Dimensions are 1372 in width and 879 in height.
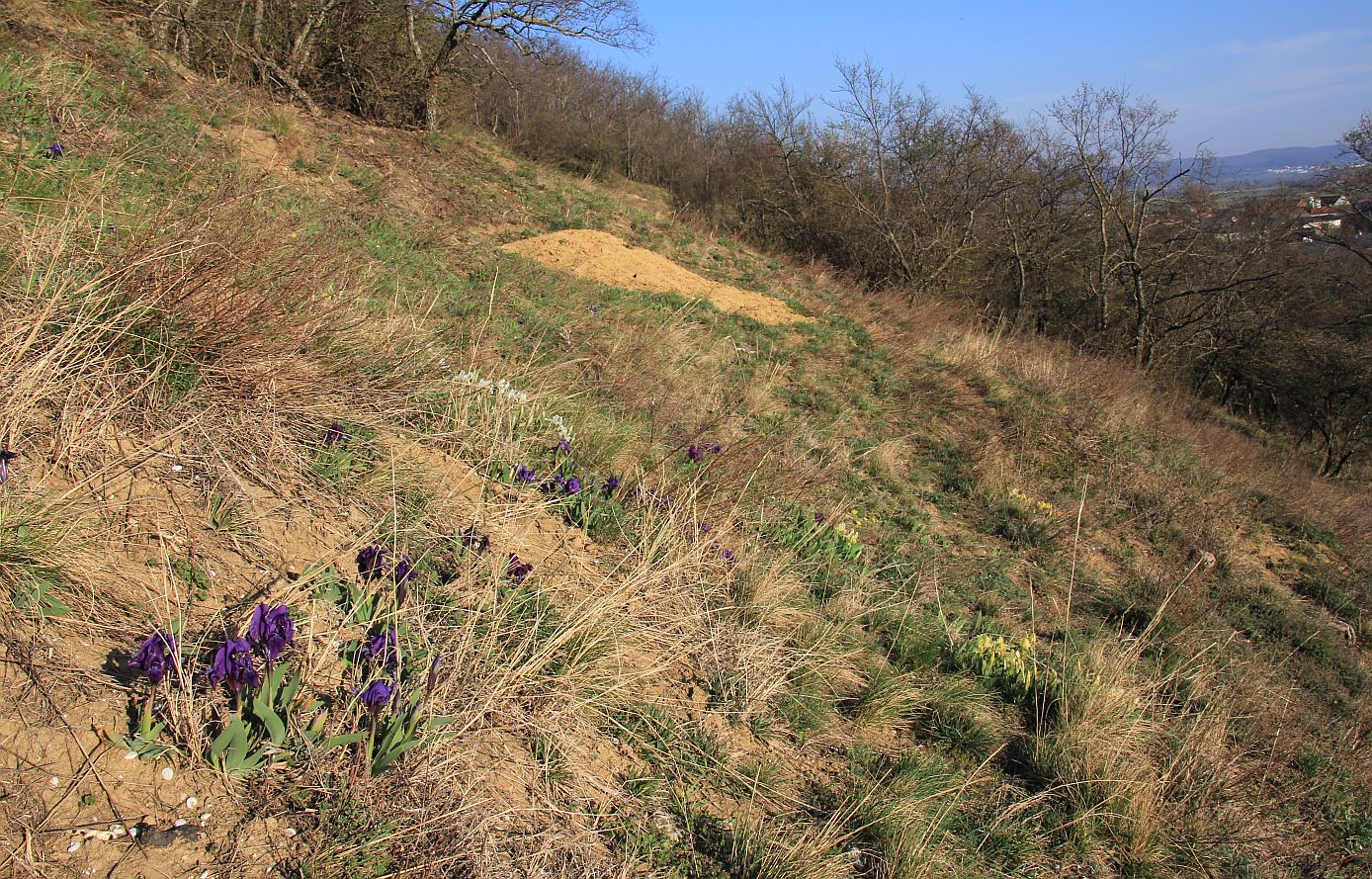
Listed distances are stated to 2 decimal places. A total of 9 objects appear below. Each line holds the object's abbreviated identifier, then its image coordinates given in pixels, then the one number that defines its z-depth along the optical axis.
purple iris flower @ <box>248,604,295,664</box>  1.75
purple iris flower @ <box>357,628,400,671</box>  1.98
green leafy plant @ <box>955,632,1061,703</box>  3.40
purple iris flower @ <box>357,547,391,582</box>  2.28
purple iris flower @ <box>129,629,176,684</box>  1.66
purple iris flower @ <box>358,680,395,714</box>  1.79
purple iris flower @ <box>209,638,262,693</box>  1.69
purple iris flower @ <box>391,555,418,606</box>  2.25
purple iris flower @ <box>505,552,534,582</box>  2.60
